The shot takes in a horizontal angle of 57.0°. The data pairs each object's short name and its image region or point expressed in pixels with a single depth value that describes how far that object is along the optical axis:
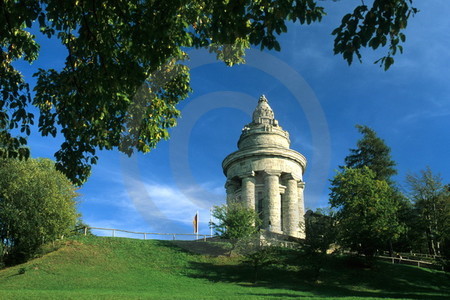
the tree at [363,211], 36.53
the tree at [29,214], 35.09
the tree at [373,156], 52.53
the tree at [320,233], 33.62
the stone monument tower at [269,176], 48.62
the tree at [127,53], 8.82
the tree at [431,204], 42.53
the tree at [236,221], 39.44
